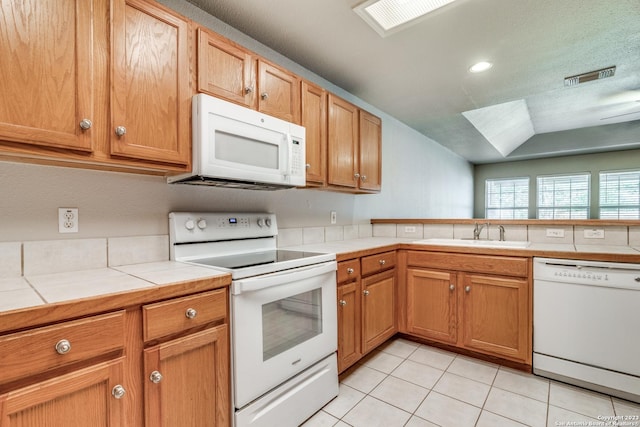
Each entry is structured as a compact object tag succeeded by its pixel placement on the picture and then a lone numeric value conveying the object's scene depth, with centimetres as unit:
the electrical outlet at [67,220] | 132
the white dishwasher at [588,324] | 174
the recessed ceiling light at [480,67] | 245
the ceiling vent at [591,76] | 262
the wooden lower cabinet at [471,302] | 207
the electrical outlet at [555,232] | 233
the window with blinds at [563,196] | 642
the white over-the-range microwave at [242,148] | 144
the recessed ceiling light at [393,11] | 171
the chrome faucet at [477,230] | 266
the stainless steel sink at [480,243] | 226
